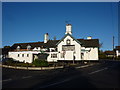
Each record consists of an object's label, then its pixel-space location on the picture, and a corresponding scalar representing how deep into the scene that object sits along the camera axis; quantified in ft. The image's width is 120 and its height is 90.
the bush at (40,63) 57.04
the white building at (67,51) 80.07
